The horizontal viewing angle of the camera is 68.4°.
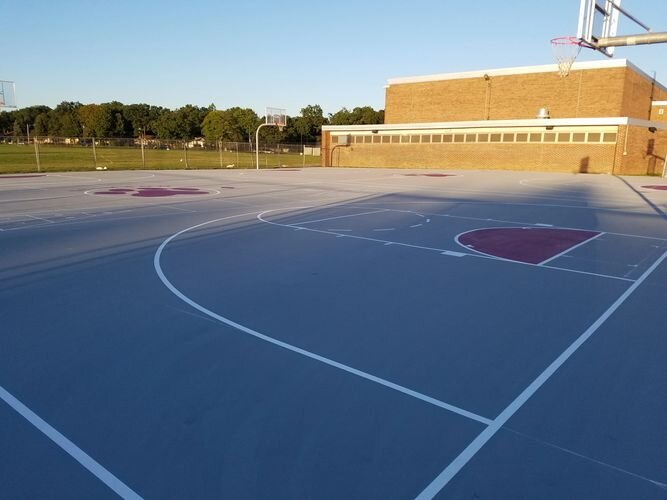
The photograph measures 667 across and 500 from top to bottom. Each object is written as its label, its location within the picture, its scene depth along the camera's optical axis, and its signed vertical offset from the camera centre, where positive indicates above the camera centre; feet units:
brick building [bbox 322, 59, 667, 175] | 111.75 +6.04
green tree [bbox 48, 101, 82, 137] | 369.71 +20.05
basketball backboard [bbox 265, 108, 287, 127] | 142.81 +9.26
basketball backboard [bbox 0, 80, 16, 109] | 99.45 +10.09
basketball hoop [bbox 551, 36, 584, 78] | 47.36 +11.46
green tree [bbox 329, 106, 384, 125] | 338.34 +22.32
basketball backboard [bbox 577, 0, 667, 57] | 43.01 +11.10
